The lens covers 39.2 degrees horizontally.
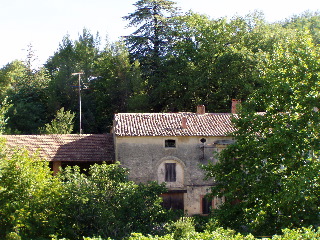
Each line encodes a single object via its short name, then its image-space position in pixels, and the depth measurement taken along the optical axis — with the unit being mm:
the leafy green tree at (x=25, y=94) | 41219
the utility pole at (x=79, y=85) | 39156
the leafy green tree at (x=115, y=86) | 40969
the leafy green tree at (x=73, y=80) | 42594
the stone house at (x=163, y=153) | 27984
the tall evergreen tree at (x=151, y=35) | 43156
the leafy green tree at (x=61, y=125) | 35406
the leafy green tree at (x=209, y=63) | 37781
